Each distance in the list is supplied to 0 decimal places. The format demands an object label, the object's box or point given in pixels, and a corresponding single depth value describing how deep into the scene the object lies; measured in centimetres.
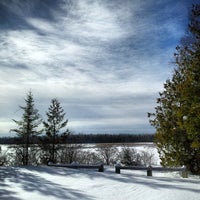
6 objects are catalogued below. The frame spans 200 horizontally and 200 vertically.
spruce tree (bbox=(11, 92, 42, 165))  3294
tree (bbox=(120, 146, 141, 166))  3562
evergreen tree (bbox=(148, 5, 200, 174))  1274
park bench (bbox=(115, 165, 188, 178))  1470
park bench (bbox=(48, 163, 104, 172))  1672
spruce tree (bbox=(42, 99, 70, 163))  3250
